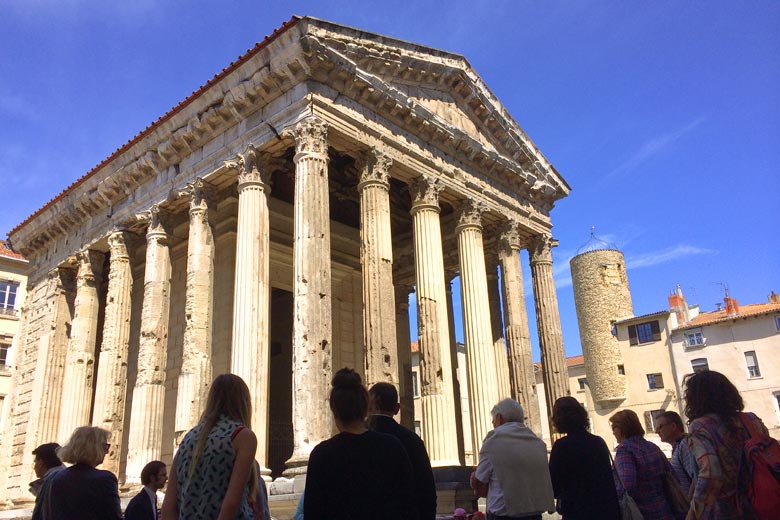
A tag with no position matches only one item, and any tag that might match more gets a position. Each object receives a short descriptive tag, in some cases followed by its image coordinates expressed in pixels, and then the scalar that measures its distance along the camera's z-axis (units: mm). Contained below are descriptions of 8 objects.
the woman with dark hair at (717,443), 3281
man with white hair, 4074
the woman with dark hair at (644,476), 4262
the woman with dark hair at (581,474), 4184
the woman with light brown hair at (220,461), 2922
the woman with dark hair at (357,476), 2719
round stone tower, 37094
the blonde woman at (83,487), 3660
